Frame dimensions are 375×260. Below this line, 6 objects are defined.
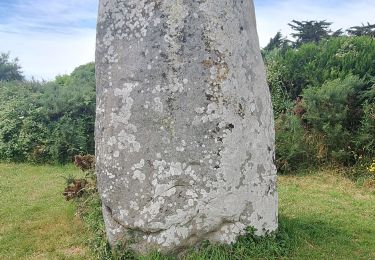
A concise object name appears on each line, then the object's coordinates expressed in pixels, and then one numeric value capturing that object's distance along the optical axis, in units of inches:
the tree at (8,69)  1268.5
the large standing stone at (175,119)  189.5
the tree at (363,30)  792.7
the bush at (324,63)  457.4
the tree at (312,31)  880.3
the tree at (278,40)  798.5
